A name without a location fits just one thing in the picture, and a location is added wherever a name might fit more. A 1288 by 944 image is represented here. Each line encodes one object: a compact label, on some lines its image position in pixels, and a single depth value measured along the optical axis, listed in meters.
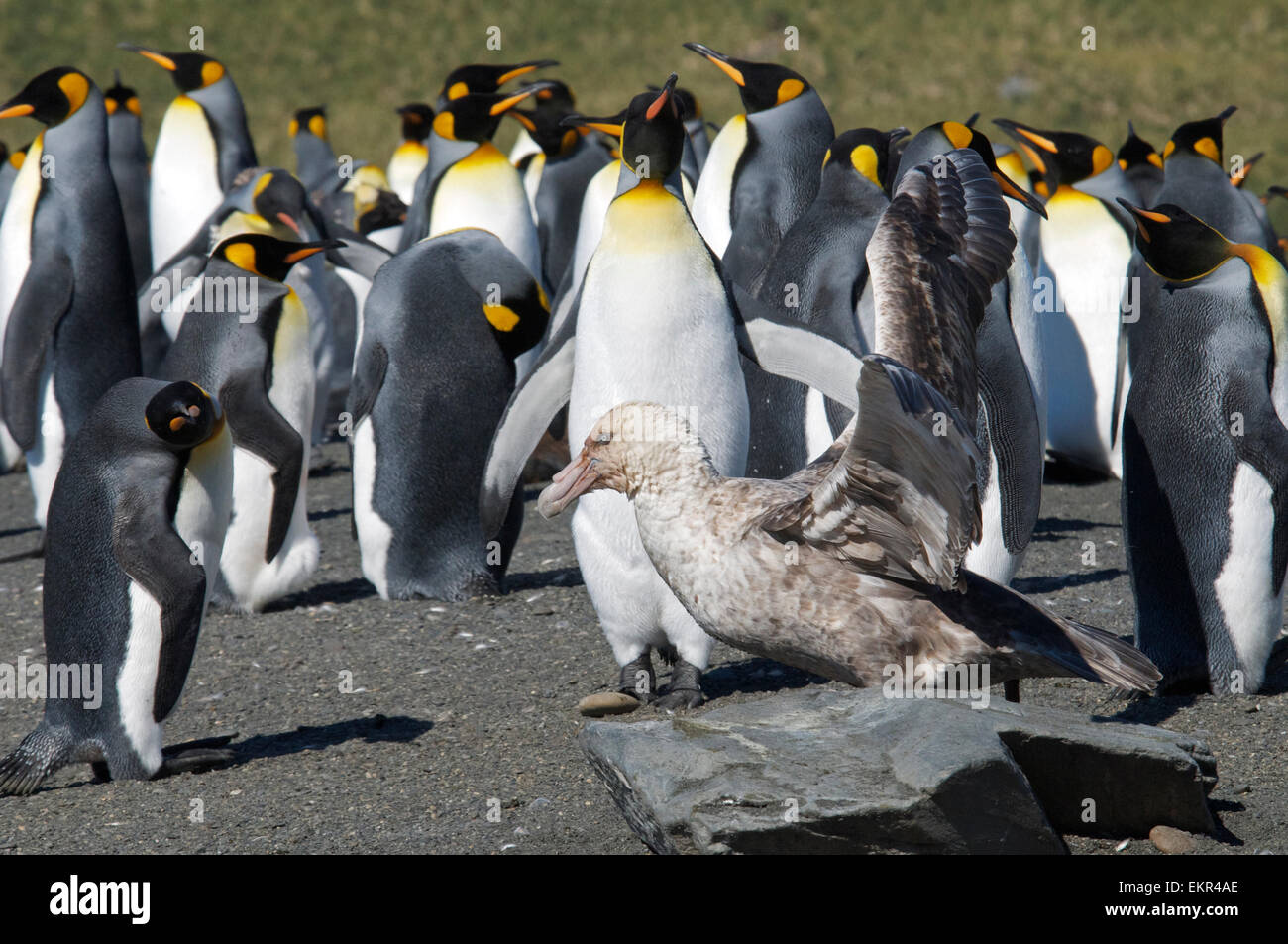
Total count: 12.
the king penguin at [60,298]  6.76
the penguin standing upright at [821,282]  5.34
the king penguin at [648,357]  4.33
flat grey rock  2.76
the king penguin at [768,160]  6.90
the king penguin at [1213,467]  4.22
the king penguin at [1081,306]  8.22
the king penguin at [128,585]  3.79
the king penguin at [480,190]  7.66
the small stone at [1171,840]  2.99
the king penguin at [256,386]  5.62
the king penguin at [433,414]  5.84
